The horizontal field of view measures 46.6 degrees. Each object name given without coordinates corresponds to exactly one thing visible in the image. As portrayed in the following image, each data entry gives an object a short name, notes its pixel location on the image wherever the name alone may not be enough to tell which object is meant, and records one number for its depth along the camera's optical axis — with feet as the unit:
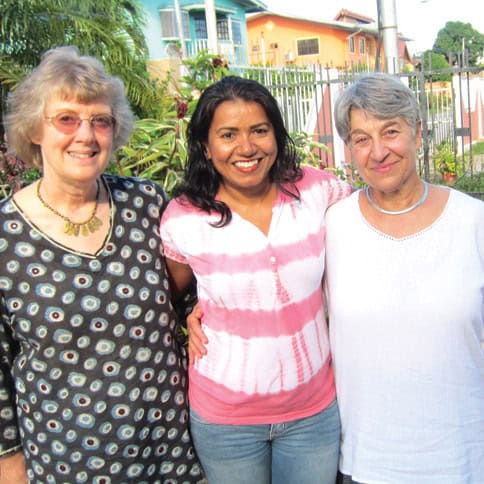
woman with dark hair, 6.41
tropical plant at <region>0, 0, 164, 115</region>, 30.27
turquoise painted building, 80.18
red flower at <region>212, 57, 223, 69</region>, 10.74
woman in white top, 5.87
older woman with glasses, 6.06
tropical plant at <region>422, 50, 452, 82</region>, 124.22
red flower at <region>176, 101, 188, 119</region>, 9.75
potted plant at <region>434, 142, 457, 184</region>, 31.61
